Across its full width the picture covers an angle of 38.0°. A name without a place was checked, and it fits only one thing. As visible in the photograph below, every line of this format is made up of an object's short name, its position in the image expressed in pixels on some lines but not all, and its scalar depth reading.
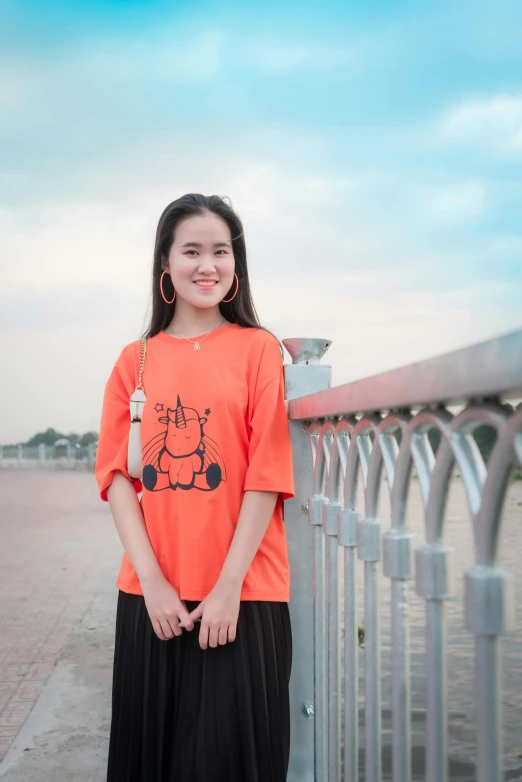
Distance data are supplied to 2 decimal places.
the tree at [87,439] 40.30
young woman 1.57
